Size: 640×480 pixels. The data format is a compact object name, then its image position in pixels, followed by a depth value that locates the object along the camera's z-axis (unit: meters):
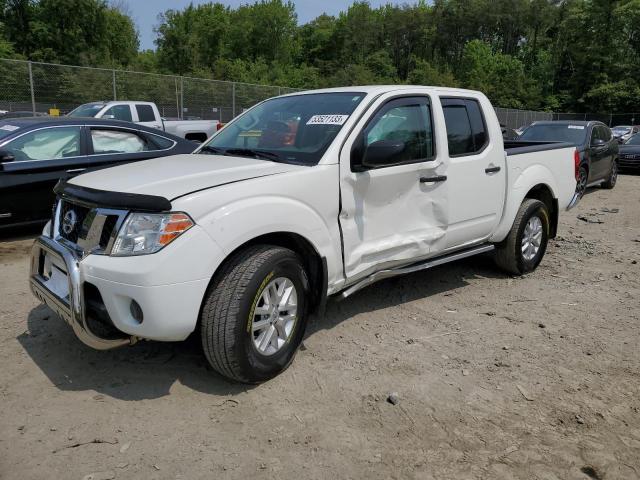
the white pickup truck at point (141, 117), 13.45
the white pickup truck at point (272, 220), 2.83
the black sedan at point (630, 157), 15.72
